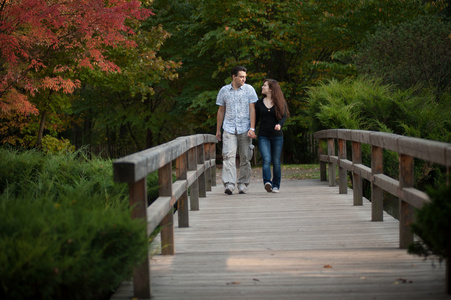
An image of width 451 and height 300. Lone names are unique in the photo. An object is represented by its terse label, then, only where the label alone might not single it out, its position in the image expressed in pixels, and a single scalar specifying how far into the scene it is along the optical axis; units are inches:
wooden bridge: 294.1
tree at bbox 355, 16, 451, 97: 1134.6
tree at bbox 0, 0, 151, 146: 757.8
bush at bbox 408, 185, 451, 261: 243.1
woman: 657.3
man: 657.9
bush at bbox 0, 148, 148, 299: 221.4
